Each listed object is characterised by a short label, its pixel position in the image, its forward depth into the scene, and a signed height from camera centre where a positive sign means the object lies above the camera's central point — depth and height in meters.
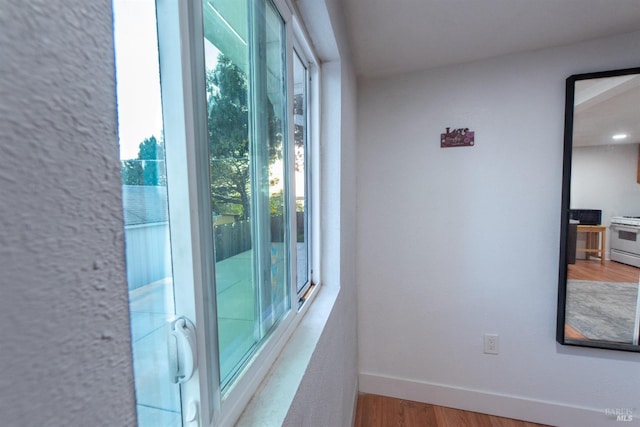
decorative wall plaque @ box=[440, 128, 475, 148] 1.67 +0.37
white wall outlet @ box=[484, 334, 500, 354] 1.70 -0.91
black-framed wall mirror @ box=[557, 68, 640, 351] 1.46 -0.10
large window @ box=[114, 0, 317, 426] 0.37 +0.01
